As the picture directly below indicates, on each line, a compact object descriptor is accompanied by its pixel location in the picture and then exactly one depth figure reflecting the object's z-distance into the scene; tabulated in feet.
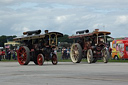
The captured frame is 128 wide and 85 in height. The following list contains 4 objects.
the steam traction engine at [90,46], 104.22
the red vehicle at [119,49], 159.43
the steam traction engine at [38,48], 95.35
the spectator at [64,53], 160.88
